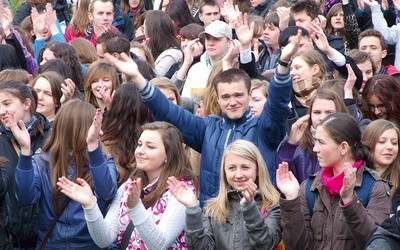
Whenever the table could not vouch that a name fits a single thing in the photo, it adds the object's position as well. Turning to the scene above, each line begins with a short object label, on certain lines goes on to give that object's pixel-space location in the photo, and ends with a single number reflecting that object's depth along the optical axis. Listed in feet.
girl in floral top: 44.39
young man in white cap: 65.87
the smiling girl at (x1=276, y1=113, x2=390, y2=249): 41.34
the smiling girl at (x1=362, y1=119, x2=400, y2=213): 50.44
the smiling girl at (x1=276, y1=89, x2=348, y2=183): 50.85
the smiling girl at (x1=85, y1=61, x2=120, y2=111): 60.13
